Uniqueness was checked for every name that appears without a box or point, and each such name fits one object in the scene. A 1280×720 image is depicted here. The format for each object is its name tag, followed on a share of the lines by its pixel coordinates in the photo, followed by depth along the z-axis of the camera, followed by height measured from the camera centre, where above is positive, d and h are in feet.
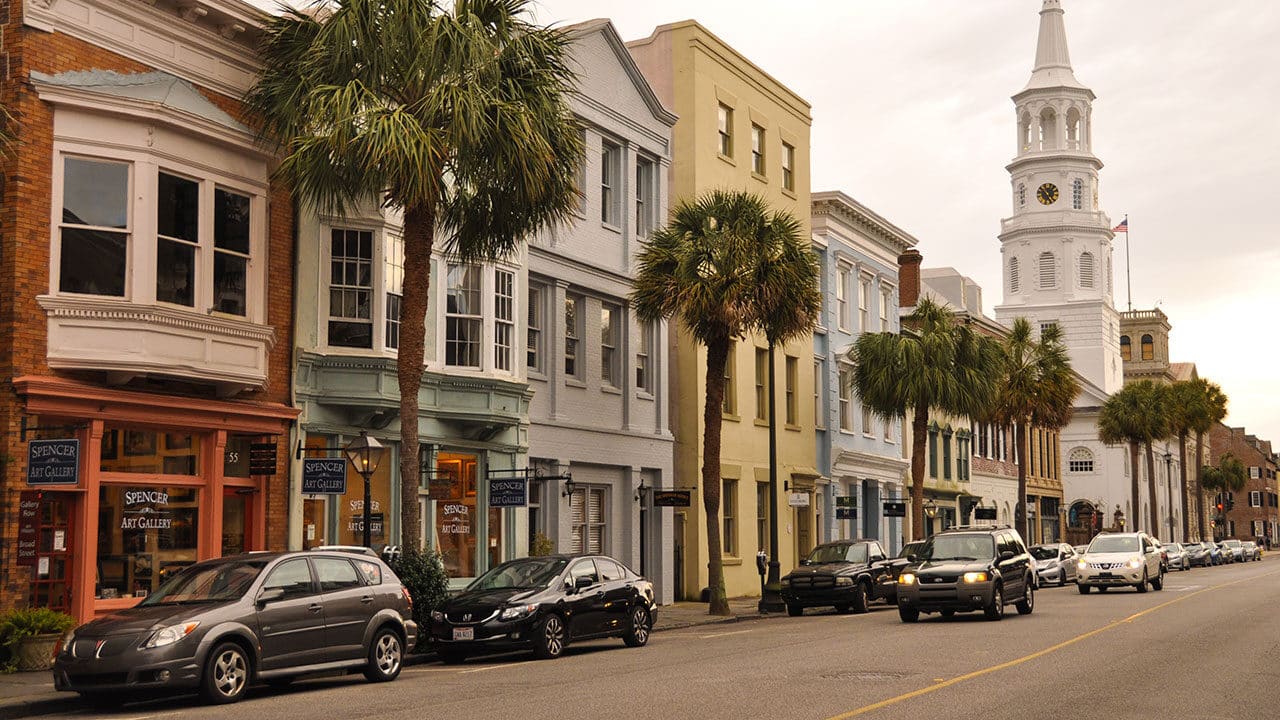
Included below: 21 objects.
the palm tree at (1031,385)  169.07 +12.81
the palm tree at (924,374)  132.98 +11.27
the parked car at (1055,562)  158.71 -7.88
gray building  98.43 +10.74
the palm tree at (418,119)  64.39 +17.35
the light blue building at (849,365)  148.97 +13.77
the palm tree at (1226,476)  439.63 +5.32
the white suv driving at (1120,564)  122.83 -6.21
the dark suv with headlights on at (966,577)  83.87 -5.06
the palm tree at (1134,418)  255.70 +13.62
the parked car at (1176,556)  210.18 -9.36
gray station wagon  44.45 -4.69
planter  55.88 -6.37
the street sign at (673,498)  100.53 -0.41
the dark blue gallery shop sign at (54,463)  57.93 +1.16
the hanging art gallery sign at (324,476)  67.46 +0.75
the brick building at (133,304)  60.70 +8.52
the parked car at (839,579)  99.86 -6.14
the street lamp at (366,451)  67.56 +1.97
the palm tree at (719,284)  95.40 +14.07
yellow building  118.52 +12.62
